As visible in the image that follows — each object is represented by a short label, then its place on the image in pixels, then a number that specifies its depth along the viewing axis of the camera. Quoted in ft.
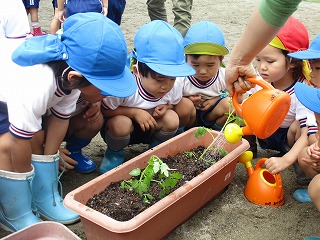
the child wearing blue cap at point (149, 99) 7.48
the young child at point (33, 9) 15.34
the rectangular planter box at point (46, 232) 5.47
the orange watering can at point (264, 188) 7.14
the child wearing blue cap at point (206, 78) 8.39
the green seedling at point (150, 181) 6.05
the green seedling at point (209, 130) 7.35
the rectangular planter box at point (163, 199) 5.26
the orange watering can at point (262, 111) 5.41
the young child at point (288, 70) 8.04
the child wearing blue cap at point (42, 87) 5.74
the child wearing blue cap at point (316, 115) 5.95
